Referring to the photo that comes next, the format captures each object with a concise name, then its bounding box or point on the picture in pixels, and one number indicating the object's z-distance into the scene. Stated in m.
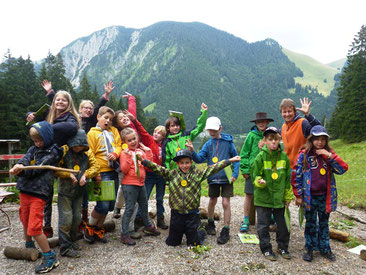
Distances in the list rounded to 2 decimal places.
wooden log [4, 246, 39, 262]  4.24
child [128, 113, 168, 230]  5.75
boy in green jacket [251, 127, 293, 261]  4.64
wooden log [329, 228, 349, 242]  5.43
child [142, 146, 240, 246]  4.80
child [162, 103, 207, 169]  5.57
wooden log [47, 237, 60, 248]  4.72
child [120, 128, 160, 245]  4.93
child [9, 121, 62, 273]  3.89
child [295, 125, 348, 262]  4.50
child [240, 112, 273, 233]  5.65
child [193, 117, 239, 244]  5.32
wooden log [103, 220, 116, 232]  5.56
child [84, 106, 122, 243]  4.88
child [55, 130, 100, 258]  4.37
